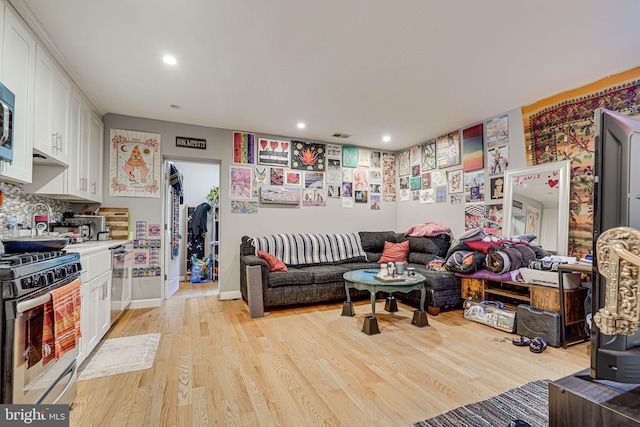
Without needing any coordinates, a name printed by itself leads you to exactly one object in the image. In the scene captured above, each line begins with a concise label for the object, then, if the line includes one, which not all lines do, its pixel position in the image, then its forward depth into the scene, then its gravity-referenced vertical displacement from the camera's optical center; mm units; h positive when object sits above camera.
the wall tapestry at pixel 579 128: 2832 +956
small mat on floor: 2279 -1183
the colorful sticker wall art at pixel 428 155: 4941 +1009
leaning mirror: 3281 +151
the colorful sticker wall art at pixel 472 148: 4176 +957
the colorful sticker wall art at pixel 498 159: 3879 +745
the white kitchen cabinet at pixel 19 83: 1895 +860
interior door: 4402 -463
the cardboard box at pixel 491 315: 3023 -1041
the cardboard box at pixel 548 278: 2730 -578
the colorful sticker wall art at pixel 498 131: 3859 +1119
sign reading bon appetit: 4270 +1024
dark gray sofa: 3660 -818
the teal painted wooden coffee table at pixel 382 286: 3020 -725
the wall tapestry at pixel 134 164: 3980 +671
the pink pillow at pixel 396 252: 4766 -588
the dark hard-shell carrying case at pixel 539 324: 2672 -985
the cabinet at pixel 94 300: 2295 -731
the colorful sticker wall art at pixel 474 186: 4188 +424
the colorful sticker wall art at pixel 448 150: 4527 +1021
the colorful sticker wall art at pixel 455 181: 4484 +526
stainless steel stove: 1326 -542
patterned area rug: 1669 -1133
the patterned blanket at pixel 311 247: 4434 -487
